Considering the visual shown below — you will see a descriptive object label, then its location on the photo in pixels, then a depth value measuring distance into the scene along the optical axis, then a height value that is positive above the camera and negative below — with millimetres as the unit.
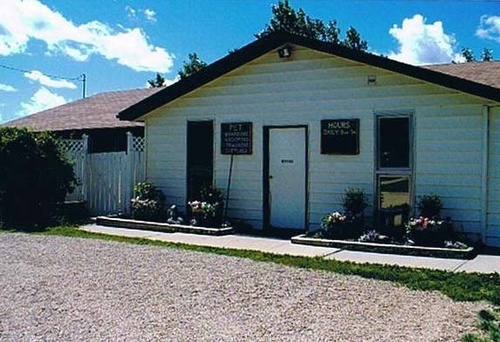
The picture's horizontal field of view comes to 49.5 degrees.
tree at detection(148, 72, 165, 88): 40297 +6624
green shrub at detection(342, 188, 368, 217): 9602 -598
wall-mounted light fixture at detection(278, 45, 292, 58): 10703 +2350
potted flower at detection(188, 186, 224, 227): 10969 -804
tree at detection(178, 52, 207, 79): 37031 +7202
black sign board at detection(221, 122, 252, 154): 11250 +663
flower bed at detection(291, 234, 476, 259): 8055 -1214
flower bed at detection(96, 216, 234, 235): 10539 -1175
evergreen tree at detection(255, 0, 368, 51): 33969 +9215
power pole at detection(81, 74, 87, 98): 33875 +5344
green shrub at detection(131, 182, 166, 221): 11820 -752
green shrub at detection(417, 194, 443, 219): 8930 -586
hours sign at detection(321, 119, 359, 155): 10016 +638
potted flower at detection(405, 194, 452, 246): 8586 -871
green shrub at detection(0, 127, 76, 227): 12328 -191
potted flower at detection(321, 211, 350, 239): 9430 -968
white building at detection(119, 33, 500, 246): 9070 +704
